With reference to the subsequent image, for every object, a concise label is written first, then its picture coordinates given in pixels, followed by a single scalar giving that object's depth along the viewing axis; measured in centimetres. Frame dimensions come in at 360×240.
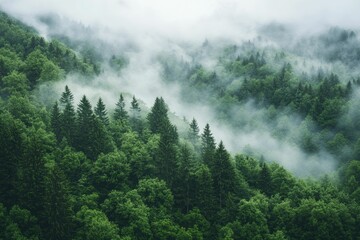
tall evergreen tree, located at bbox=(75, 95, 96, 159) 12262
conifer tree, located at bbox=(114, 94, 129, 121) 14700
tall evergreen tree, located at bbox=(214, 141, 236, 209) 11712
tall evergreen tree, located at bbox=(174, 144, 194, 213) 11612
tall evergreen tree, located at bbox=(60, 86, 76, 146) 12456
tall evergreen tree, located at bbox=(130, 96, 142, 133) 14518
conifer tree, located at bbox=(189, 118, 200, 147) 14462
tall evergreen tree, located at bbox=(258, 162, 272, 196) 12619
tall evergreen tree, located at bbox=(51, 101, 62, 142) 12675
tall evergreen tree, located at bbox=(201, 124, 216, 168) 12378
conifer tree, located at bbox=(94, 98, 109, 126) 13825
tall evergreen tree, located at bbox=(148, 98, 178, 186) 11931
